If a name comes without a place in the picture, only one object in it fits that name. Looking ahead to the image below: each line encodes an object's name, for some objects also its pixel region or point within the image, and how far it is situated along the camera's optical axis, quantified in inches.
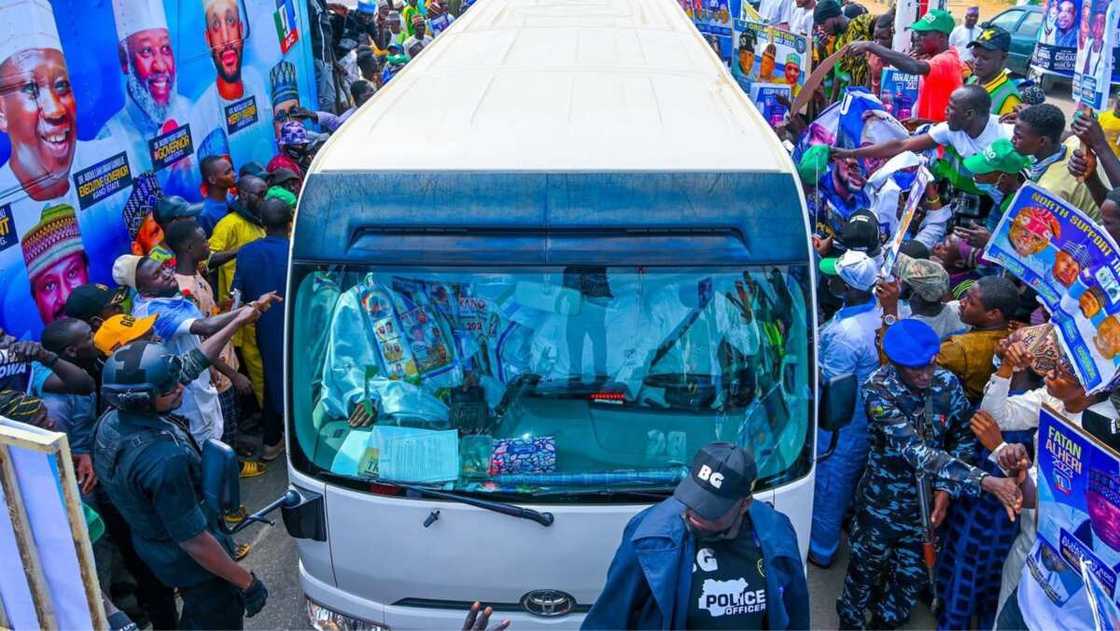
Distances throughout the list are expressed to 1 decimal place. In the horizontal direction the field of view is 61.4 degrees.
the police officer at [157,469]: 138.1
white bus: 138.9
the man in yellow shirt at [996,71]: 317.7
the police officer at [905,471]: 162.1
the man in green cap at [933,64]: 342.3
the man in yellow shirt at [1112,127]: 263.0
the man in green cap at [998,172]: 238.2
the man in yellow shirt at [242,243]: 261.0
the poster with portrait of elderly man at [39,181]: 225.0
